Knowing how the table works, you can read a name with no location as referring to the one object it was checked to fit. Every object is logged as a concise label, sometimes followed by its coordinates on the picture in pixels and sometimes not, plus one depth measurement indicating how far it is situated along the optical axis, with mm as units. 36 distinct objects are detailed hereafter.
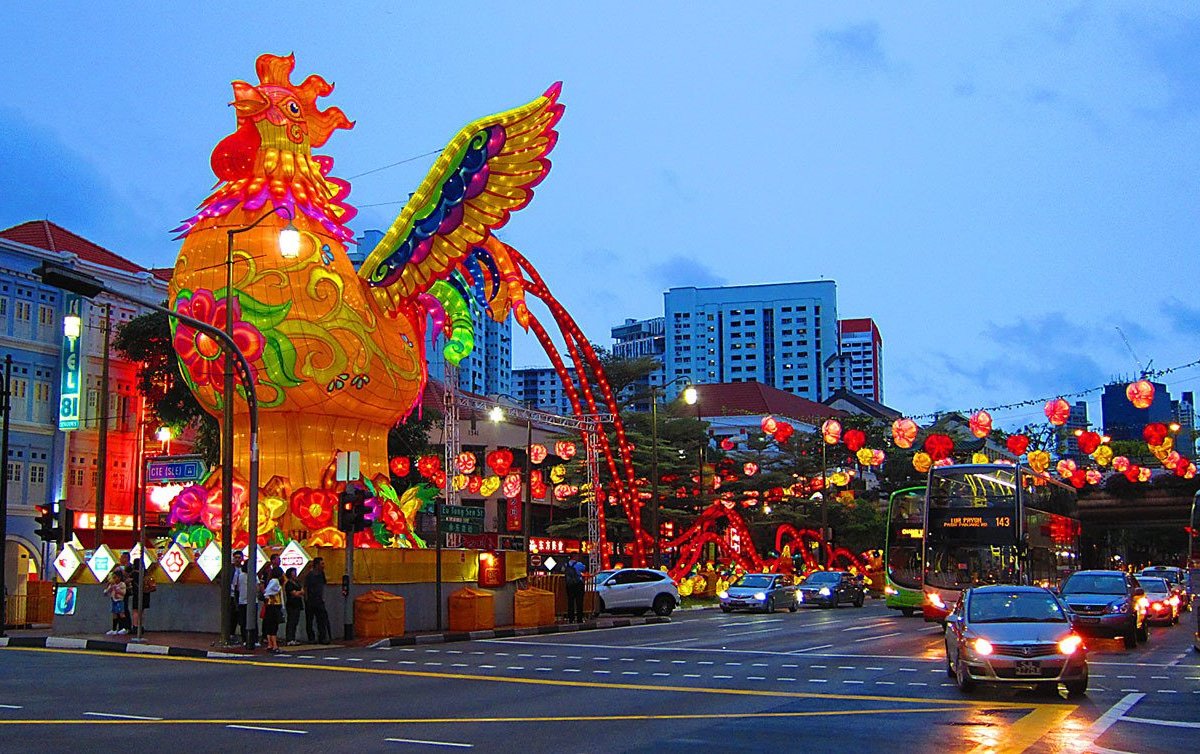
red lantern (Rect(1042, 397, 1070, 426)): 40469
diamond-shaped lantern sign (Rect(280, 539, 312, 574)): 26578
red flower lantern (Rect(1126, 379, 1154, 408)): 38844
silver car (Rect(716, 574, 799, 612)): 43000
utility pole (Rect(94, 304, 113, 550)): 33500
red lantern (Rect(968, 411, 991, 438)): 42906
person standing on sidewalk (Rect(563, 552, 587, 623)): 33812
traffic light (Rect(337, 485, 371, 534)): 24984
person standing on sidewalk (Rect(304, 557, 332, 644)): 24797
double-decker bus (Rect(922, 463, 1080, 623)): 32188
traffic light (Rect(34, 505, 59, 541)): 29172
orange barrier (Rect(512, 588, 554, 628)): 32219
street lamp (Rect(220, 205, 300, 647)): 22586
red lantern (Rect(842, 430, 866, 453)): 45288
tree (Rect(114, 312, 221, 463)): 49031
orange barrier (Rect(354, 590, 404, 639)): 26859
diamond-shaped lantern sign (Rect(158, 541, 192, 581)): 27547
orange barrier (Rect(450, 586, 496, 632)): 29875
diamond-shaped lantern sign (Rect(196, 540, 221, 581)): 26891
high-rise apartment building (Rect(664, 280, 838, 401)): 179375
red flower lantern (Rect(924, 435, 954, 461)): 43750
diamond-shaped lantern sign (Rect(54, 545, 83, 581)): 29438
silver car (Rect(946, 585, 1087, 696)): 15719
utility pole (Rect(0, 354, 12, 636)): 29812
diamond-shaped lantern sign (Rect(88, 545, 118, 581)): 28688
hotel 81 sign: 46531
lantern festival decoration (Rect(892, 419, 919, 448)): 42500
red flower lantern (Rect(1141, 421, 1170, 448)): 42344
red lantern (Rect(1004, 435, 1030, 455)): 44906
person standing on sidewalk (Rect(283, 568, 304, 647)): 24781
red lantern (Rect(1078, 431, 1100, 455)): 45438
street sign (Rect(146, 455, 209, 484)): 34844
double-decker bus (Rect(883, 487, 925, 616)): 38625
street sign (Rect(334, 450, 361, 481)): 26234
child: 27453
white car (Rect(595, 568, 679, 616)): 38906
